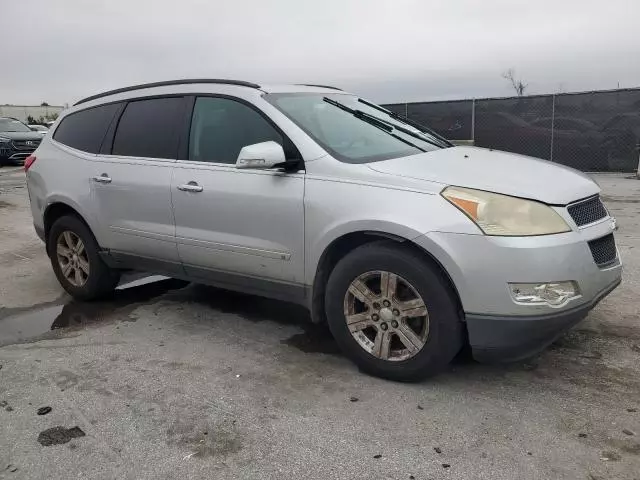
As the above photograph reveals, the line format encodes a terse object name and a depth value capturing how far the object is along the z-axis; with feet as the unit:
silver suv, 10.14
